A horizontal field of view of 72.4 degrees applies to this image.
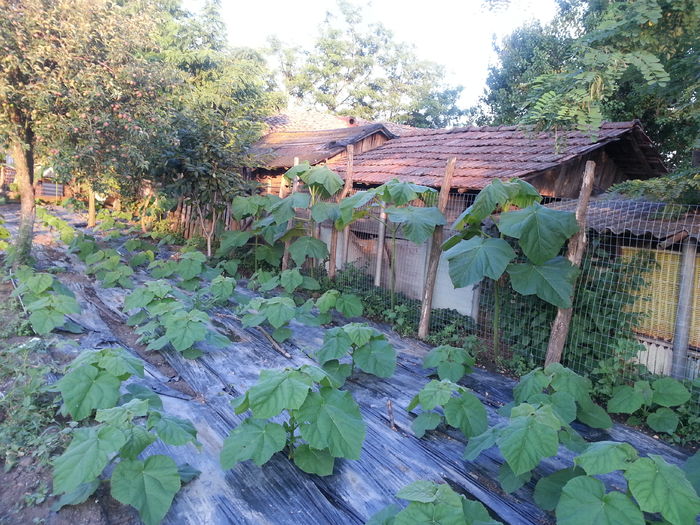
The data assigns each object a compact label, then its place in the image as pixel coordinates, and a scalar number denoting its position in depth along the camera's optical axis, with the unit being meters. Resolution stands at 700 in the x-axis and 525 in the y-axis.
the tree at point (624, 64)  4.11
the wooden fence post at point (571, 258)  4.26
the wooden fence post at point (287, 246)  7.93
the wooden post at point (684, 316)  4.01
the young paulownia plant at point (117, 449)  2.23
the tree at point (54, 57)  5.75
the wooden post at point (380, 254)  6.84
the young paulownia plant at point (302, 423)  2.56
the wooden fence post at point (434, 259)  5.70
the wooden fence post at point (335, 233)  7.23
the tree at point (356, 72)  27.14
